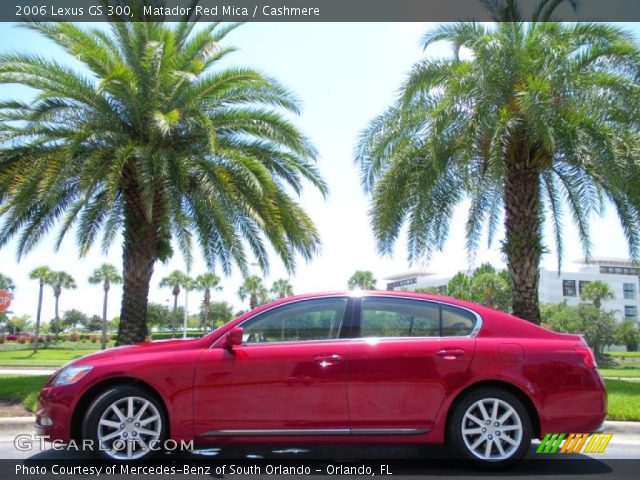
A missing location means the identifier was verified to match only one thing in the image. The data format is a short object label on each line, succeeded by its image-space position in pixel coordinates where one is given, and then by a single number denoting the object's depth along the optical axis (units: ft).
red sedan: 16.44
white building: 289.74
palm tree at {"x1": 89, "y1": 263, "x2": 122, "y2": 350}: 222.28
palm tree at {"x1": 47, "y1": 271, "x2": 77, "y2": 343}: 239.50
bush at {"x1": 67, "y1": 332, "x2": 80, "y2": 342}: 265.62
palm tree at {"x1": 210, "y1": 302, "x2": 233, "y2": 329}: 289.74
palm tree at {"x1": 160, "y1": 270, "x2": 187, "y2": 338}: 213.05
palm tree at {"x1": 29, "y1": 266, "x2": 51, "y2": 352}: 235.15
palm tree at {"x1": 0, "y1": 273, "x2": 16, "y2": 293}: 284.55
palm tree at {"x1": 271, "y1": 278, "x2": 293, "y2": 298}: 207.45
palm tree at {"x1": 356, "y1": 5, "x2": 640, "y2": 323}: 34.83
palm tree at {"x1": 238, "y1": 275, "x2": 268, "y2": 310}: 213.46
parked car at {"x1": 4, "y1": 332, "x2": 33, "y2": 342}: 299.29
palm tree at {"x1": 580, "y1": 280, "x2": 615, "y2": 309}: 219.41
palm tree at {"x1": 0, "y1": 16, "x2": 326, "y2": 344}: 35.12
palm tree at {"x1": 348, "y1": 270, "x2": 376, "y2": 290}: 210.47
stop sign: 43.10
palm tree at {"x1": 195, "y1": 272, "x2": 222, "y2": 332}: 216.54
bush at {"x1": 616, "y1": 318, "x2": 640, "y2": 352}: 182.09
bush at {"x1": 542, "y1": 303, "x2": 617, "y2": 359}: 176.04
